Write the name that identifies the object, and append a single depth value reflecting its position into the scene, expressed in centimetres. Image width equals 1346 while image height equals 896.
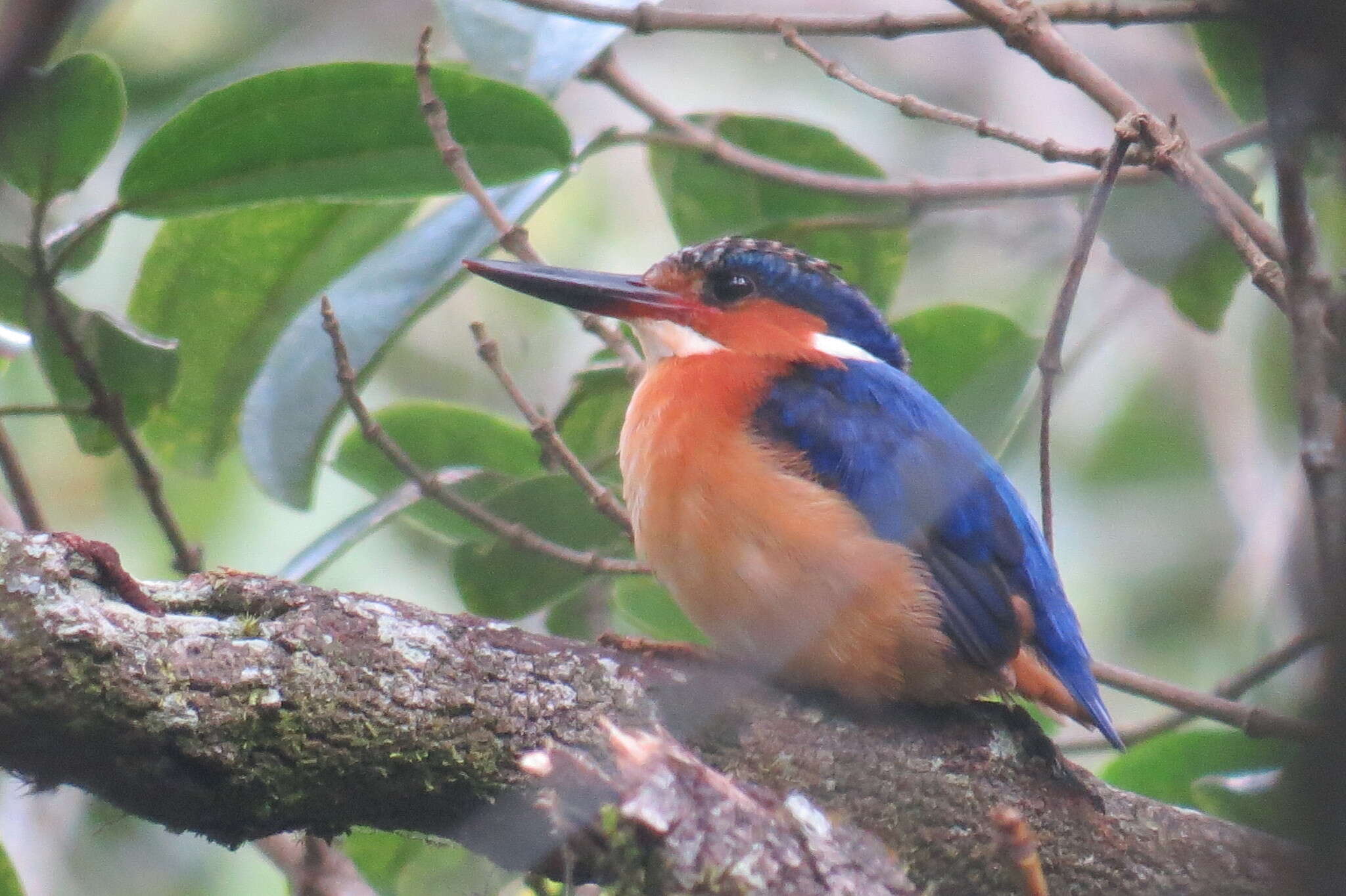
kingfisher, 477
